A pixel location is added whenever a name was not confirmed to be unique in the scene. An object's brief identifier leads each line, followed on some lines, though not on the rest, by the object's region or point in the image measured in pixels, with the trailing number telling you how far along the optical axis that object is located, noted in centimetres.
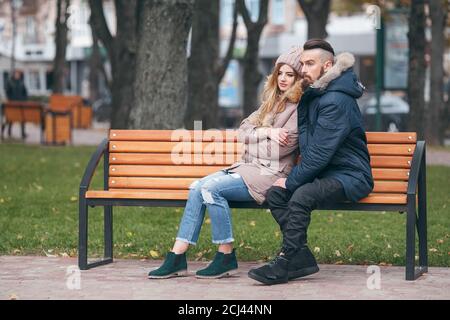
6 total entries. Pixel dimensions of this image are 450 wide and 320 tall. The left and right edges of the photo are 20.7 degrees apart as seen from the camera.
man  763
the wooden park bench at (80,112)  3253
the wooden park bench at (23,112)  2728
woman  791
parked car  3495
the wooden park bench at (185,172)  782
